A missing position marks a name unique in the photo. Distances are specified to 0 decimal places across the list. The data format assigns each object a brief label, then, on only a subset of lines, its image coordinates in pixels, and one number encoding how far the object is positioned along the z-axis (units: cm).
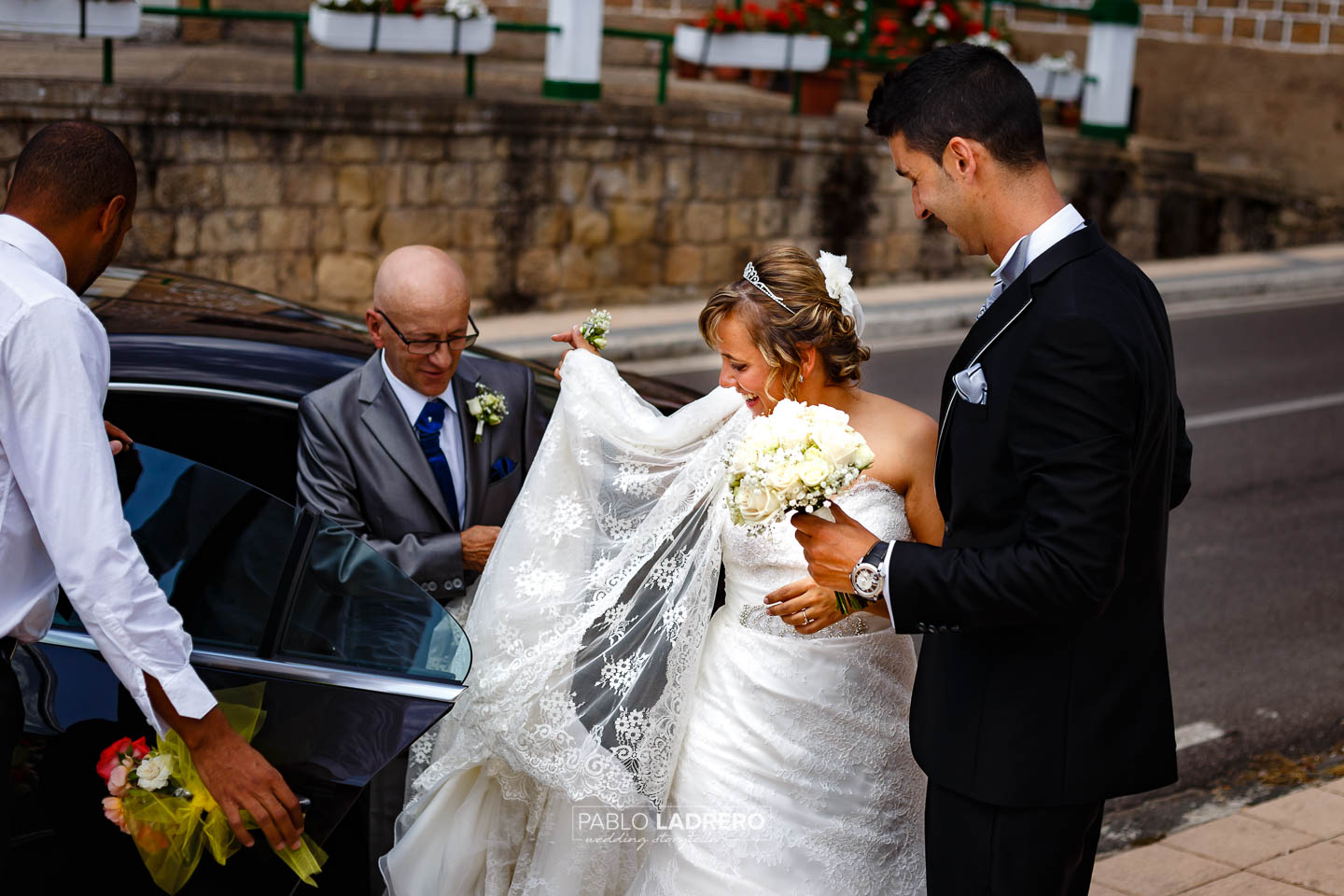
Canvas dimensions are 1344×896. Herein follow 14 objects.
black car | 263
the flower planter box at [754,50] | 1407
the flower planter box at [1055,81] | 1584
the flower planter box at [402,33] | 1214
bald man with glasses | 362
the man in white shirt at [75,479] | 236
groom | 231
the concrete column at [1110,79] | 1606
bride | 304
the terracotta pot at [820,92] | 1420
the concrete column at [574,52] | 1269
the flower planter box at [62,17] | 1075
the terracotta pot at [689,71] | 1733
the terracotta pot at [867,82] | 1614
